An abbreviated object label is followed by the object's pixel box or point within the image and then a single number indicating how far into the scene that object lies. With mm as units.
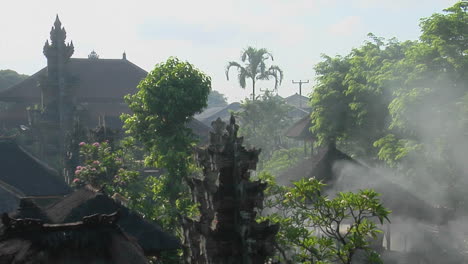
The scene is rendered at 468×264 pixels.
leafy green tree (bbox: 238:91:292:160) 52812
